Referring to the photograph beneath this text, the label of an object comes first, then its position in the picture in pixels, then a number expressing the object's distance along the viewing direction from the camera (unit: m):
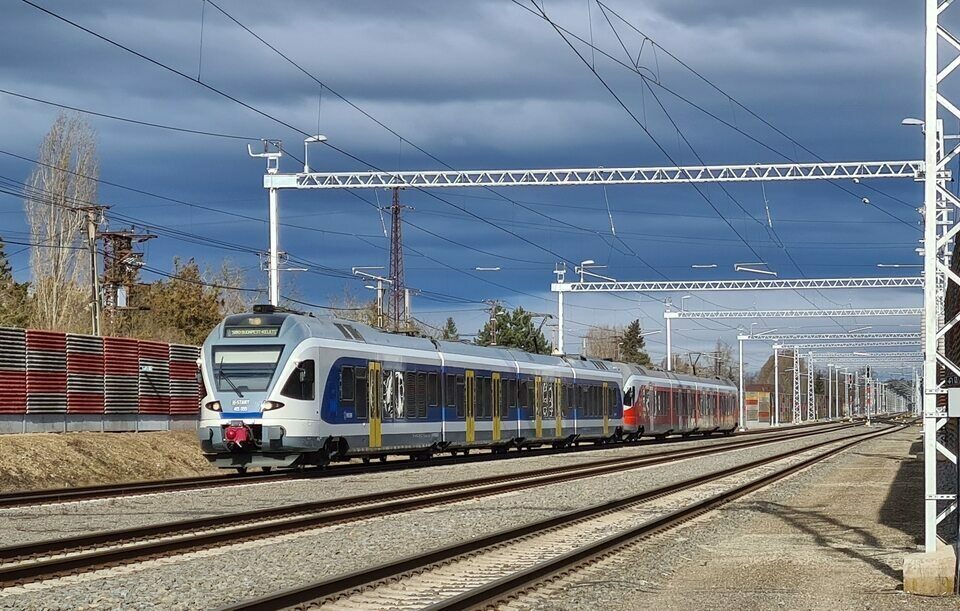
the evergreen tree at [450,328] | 145.06
